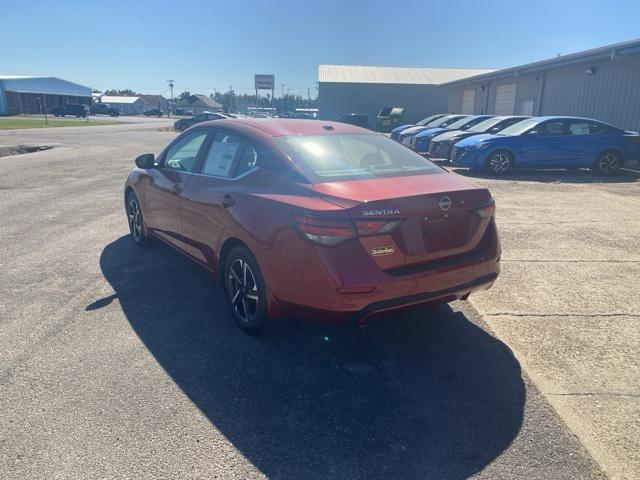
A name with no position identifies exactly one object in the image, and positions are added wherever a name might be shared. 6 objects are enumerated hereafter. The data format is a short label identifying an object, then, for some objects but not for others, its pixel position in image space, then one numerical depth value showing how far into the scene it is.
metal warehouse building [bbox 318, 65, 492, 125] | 44.69
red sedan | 3.07
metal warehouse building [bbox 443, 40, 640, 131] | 15.61
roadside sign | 65.19
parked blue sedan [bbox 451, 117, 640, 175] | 13.05
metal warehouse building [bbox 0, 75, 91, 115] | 69.12
